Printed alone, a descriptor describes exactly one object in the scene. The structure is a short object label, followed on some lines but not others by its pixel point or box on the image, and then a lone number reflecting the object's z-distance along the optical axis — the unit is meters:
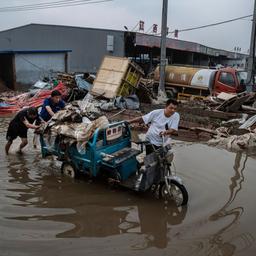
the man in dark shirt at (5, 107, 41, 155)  7.98
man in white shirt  6.00
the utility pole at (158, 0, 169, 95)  19.56
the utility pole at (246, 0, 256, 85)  18.94
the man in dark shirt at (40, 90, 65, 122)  7.90
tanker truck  18.78
